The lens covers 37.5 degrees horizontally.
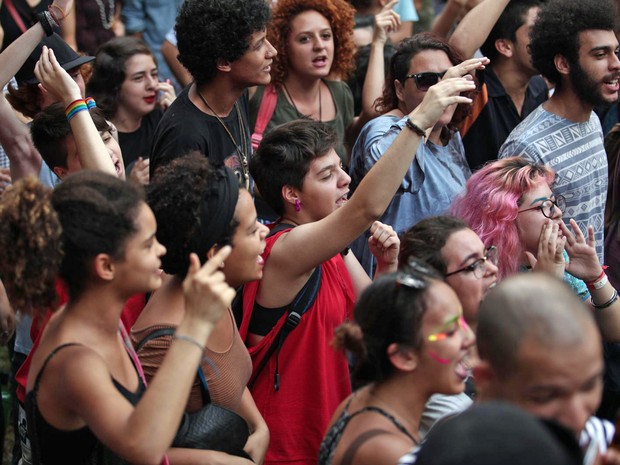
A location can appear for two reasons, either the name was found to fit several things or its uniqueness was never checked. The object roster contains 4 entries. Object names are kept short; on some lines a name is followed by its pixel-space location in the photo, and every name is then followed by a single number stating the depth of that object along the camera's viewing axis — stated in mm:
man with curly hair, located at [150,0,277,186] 4199
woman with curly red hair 5387
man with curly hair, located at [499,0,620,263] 4809
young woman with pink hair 4000
